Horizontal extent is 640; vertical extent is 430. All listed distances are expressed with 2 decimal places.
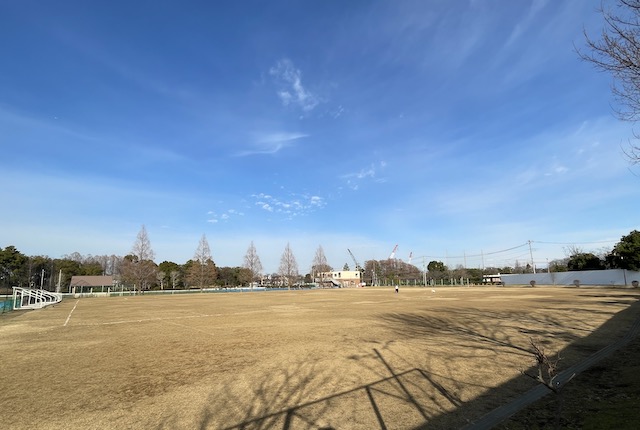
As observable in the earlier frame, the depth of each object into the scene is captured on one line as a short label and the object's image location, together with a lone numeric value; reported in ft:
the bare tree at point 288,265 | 332.60
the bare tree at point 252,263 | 315.78
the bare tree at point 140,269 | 220.84
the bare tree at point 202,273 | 261.34
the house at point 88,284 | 251.60
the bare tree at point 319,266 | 390.21
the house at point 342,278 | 402.23
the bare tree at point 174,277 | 298.95
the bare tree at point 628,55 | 16.55
